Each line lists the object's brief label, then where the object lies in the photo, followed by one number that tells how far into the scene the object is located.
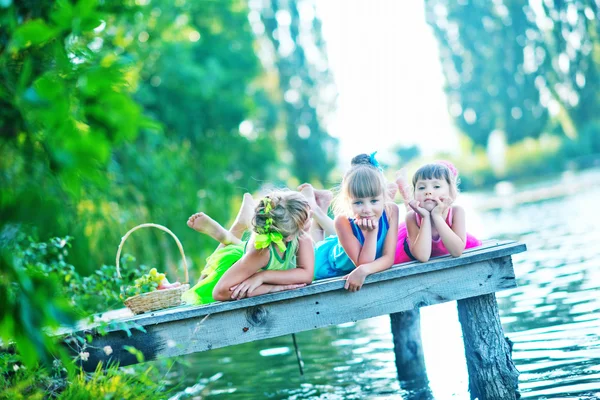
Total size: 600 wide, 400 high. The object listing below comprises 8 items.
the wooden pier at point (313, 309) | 4.50
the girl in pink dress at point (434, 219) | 4.70
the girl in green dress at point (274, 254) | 4.54
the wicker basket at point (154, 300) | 4.73
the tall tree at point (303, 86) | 35.69
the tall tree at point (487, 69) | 36.81
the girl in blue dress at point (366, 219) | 4.73
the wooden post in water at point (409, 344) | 6.01
